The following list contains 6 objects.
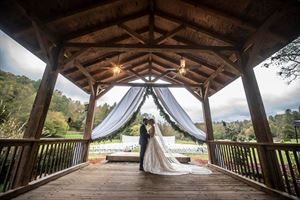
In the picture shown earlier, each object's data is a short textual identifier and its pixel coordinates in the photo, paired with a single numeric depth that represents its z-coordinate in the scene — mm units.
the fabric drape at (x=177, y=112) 5501
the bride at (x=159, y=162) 3961
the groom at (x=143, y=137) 4491
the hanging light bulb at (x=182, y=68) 3578
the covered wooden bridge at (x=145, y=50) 2453
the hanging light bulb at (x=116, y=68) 4372
